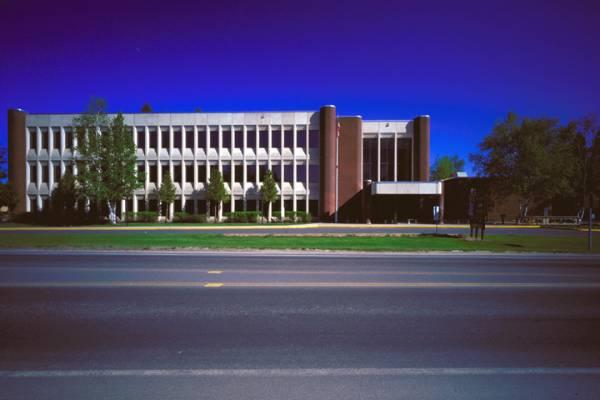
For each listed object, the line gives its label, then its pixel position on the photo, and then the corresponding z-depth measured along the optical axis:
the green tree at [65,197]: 40.19
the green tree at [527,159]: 32.59
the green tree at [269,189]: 38.56
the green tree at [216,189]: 38.72
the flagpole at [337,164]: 41.25
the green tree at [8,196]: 39.60
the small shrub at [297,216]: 39.22
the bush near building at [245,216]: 38.91
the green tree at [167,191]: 39.41
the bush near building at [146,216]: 39.81
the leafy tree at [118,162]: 34.09
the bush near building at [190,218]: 39.25
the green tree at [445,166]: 71.56
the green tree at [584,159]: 37.97
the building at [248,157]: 41.41
